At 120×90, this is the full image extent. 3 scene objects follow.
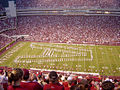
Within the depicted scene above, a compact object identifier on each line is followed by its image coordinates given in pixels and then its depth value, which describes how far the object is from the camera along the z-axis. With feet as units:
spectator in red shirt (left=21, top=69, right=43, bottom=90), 10.28
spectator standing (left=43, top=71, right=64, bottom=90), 11.27
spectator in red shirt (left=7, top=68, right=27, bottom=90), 10.09
